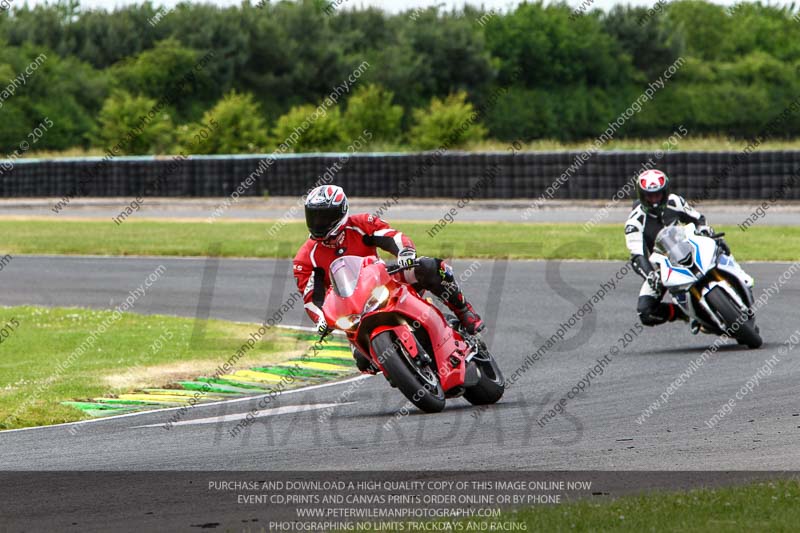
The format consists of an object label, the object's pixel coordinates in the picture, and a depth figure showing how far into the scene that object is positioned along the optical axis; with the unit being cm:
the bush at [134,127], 4666
